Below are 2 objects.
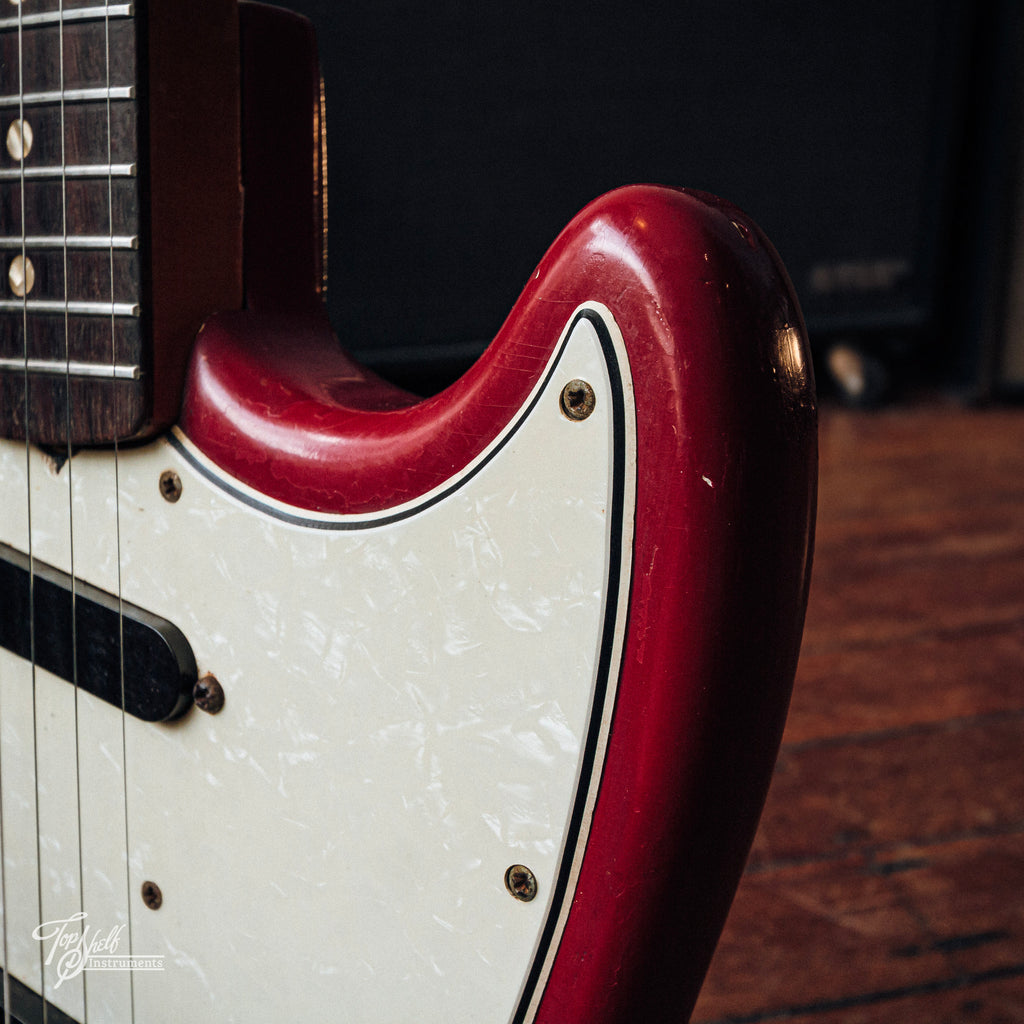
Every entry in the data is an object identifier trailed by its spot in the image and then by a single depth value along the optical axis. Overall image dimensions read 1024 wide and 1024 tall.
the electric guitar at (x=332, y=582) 0.38
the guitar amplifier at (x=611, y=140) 1.40
